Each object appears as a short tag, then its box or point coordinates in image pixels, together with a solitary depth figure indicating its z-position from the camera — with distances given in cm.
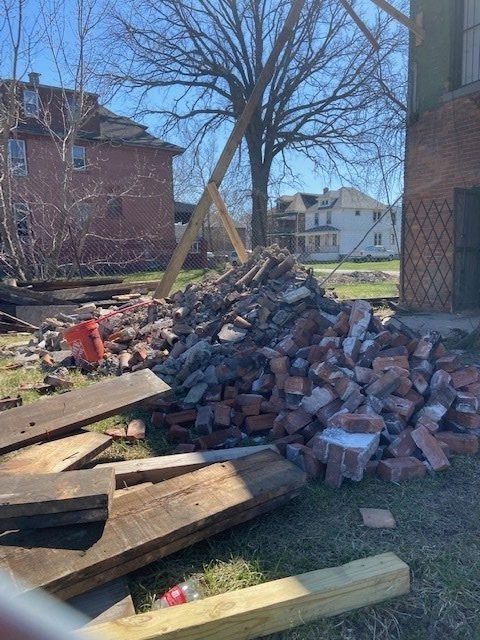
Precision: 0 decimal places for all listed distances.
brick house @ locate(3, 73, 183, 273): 1981
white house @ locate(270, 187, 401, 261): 5624
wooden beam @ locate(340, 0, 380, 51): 876
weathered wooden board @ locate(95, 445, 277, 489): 289
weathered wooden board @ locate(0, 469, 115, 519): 206
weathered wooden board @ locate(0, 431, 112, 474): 269
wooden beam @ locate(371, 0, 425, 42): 815
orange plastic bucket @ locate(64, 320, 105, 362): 563
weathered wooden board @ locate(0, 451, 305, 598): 193
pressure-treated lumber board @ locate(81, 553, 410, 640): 180
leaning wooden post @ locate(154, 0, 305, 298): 814
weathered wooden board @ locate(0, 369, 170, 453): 307
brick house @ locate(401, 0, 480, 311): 810
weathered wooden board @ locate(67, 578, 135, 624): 192
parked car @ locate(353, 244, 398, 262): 4634
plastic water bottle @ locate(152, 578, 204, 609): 208
